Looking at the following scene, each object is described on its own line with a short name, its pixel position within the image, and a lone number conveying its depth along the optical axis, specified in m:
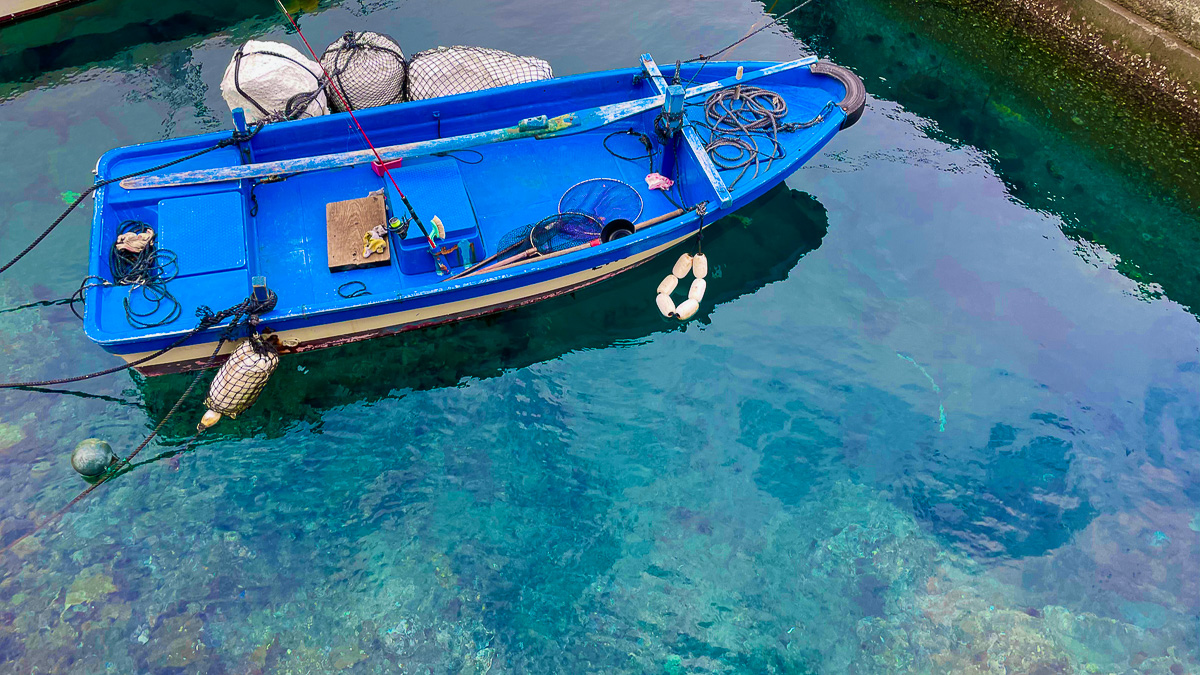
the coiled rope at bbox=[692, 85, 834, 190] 12.31
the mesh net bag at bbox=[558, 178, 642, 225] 11.77
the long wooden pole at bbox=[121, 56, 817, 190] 10.45
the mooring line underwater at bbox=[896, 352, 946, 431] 11.06
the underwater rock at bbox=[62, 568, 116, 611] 9.20
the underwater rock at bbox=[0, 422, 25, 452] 10.37
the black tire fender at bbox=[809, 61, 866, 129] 12.80
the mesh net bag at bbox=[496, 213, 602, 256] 11.05
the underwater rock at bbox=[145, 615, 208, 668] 8.86
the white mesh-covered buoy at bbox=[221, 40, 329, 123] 12.23
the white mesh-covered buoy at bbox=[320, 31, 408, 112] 12.94
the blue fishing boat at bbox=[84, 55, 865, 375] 10.15
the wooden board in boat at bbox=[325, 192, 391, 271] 10.65
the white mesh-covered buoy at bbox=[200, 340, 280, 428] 9.91
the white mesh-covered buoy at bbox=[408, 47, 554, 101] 13.00
